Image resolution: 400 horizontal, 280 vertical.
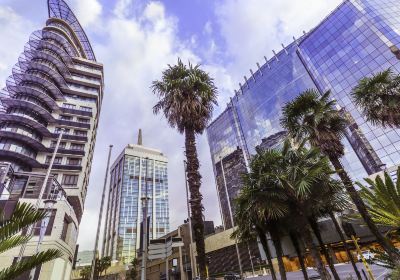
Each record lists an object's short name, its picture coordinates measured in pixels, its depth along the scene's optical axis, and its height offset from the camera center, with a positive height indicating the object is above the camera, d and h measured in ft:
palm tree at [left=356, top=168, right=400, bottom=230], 21.61 +4.23
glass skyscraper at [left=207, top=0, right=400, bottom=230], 161.27 +143.15
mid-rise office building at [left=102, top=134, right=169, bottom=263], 376.48 +133.87
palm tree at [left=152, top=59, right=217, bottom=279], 40.55 +31.21
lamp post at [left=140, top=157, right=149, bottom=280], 44.29 +6.20
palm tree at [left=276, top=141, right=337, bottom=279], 39.96 +12.29
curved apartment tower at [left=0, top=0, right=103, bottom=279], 100.12 +115.53
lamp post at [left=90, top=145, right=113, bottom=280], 67.79 +19.83
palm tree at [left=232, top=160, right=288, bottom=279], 44.14 +10.70
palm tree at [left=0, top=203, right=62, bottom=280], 17.52 +4.80
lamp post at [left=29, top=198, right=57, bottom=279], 55.08 +19.22
